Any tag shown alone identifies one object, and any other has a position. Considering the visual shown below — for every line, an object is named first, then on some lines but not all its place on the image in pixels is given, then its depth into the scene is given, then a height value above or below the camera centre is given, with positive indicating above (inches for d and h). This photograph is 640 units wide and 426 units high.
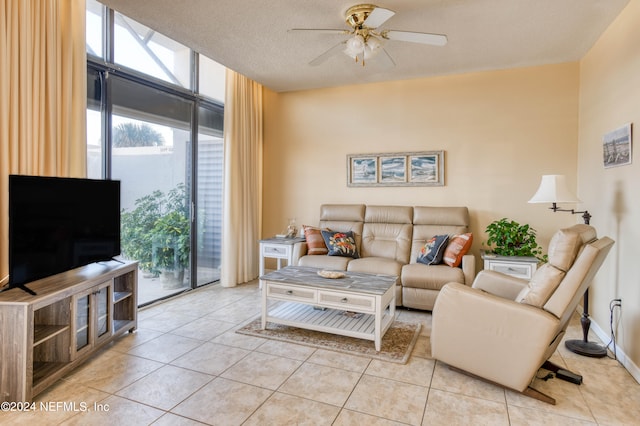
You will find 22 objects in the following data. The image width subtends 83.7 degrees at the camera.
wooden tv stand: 78.7 -30.5
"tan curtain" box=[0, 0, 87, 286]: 94.7 +33.8
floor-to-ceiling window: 131.6 +27.8
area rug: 110.0 -43.4
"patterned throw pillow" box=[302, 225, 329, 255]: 172.1 -15.7
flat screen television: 85.3 -4.7
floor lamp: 110.3 +4.2
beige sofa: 144.6 -16.3
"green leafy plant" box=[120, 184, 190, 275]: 143.9 -10.0
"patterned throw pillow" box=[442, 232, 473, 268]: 148.2 -15.9
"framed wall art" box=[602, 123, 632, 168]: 105.8 +21.1
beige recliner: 81.8 -25.6
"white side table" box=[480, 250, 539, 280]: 139.8 -20.9
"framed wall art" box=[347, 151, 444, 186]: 179.6 +22.0
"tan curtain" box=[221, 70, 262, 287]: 183.5 +15.9
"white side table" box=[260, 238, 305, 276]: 177.6 -19.9
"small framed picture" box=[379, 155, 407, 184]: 185.5 +21.7
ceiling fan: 106.6 +53.8
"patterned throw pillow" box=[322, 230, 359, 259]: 167.2 -16.0
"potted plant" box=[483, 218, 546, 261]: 148.3 -11.7
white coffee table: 112.3 -29.5
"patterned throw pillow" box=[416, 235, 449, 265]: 152.0 -17.1
